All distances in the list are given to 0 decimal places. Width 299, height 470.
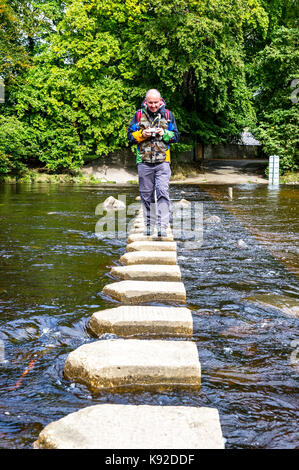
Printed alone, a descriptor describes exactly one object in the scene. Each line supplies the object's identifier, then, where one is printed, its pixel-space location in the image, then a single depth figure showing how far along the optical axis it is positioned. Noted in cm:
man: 643
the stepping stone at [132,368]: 267
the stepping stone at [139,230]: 726
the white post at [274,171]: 2142
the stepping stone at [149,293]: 420
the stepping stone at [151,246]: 608
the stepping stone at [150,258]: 541
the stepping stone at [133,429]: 200
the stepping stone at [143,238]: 668
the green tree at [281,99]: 2459
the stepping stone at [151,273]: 480
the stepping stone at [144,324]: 341
